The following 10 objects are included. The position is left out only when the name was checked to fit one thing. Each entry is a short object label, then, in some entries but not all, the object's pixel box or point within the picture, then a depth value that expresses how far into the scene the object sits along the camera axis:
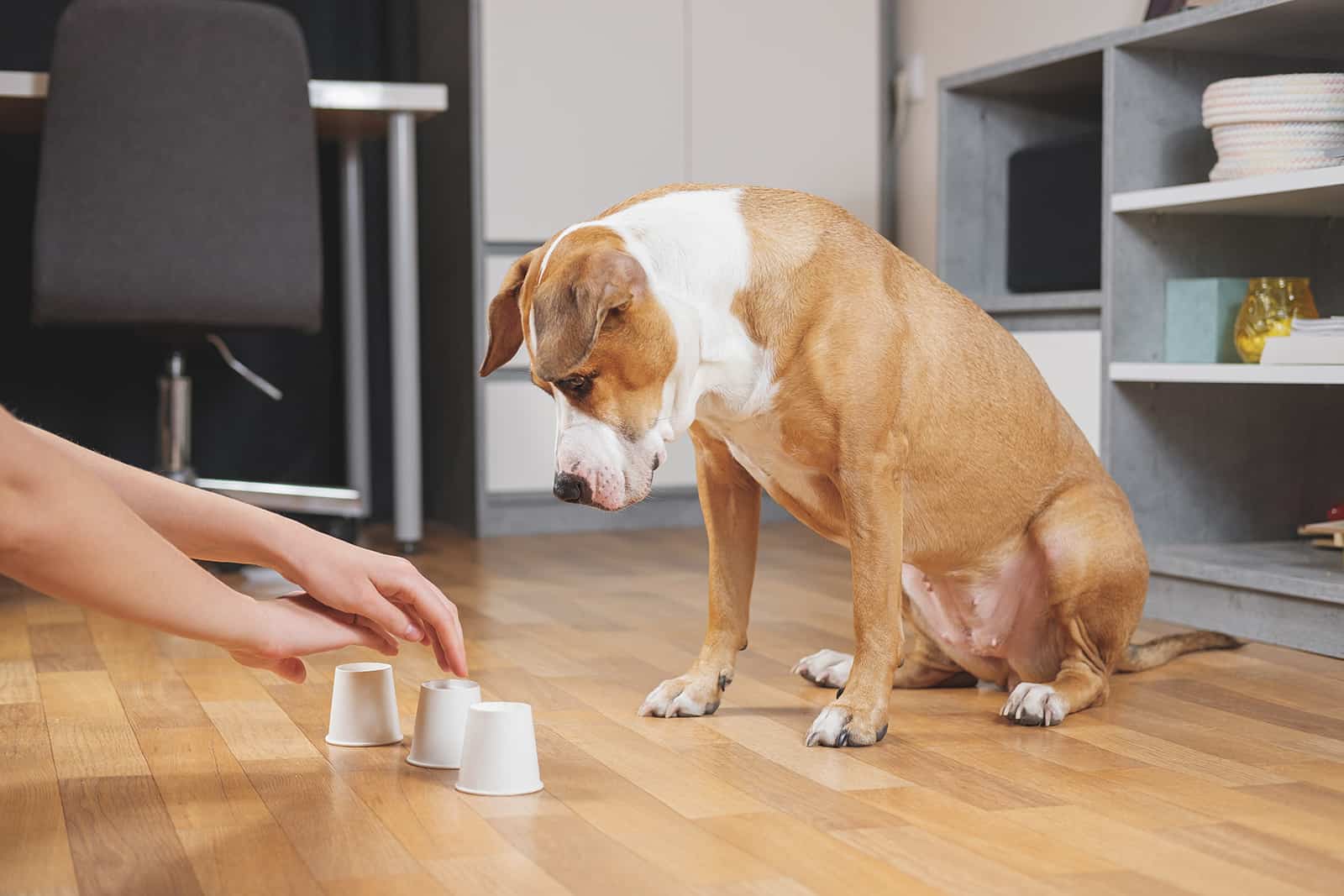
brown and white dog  1.63
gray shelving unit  2.71
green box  2.76
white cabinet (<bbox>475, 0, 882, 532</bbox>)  3.95
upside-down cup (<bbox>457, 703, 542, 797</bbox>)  1.44
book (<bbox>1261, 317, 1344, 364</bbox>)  2.31
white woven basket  2.46
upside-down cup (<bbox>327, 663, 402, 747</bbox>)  1.66
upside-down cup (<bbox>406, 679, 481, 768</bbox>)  1.54
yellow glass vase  2.56
